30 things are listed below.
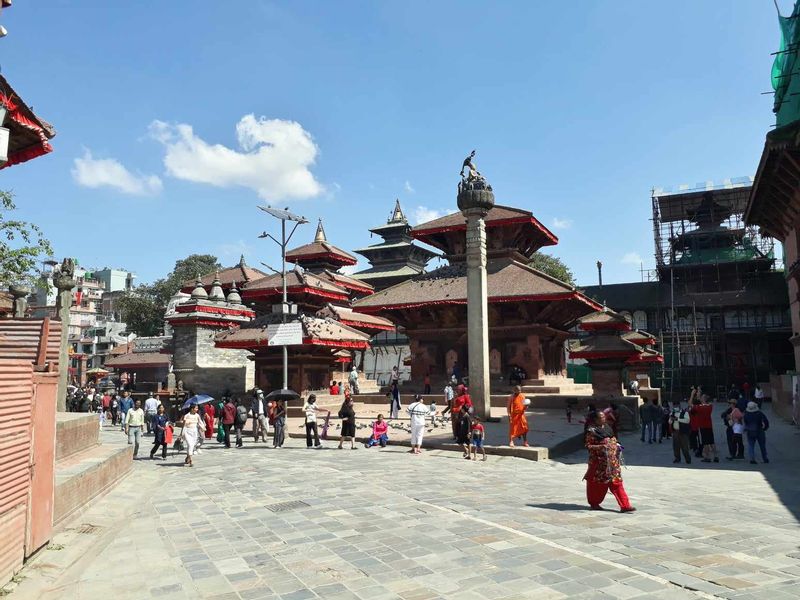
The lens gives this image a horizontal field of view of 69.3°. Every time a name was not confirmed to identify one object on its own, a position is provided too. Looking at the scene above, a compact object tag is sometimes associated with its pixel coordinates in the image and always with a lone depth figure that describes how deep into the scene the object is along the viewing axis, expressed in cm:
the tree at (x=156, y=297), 5972
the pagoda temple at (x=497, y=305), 2662
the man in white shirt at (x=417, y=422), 1434
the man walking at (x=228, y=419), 1711
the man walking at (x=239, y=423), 1728
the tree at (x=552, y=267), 5281
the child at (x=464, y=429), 1394
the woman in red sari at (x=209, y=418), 1969
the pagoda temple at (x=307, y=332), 2709
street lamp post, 2247
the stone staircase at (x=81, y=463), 793
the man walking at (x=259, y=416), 1831
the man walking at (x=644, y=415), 1834
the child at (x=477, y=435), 1359
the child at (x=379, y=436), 1614
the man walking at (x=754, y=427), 1326
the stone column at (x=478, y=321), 1762
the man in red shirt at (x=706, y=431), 1410
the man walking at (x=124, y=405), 2244
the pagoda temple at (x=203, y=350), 3005
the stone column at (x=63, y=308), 1509
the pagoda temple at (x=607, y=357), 2273
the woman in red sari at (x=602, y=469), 823
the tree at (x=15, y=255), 2272
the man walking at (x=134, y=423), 1473
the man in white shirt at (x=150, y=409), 1975
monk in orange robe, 1385
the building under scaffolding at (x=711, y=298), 4288
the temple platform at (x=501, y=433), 1432
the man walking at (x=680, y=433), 1382
